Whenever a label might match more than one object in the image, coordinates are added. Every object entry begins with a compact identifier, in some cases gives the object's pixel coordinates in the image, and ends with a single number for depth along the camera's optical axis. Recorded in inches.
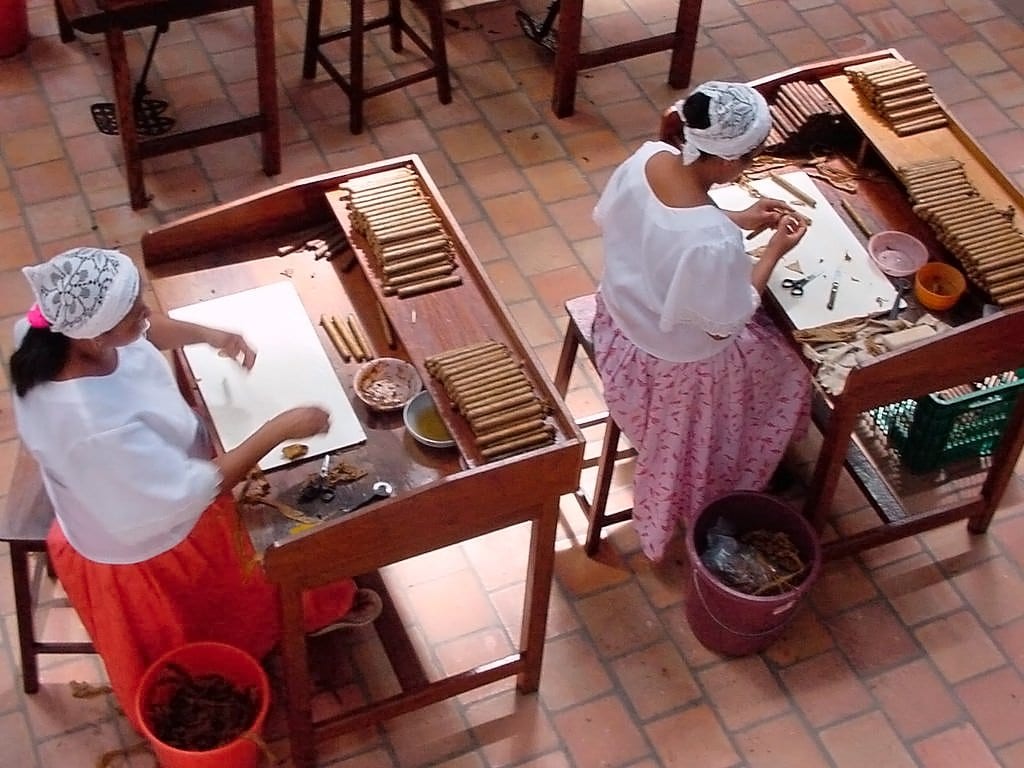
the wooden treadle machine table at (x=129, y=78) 178.9
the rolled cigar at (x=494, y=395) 120.9
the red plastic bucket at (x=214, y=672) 125.4
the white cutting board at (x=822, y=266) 137.9
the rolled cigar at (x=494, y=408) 120.2
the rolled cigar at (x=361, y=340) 132.9
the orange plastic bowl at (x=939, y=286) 138.8
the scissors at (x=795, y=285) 139.6
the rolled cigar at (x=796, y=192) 151.2
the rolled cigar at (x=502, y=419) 119.5
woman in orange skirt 108.9
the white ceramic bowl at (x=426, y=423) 123.2
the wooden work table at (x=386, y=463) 114.5
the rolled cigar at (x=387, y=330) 134.9
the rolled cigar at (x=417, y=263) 134.3
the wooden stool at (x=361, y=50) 206.7
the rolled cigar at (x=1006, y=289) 136.6
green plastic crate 157.8
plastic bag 141.9
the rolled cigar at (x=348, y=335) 132.6
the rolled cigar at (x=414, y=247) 134.9
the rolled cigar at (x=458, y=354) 125.7
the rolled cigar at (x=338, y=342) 132.6
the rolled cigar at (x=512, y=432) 118.8
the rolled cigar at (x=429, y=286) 133.6
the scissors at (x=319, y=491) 118.9
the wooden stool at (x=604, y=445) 149.8
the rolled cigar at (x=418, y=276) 134.1
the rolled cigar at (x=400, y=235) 135.4
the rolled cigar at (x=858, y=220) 148.9
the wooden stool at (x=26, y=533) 128.8
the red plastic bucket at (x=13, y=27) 216.4
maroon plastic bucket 138.9
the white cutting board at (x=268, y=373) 124.3
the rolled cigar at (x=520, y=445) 118.3
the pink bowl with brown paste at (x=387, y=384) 126.4
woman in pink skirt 125.0
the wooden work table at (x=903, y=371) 132.0
